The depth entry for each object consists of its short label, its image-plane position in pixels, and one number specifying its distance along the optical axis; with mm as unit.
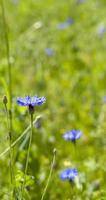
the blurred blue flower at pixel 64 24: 6286
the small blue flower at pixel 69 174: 2781
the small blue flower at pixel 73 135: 2990
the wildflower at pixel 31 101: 2280
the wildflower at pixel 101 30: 5914
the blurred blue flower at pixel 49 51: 5340
